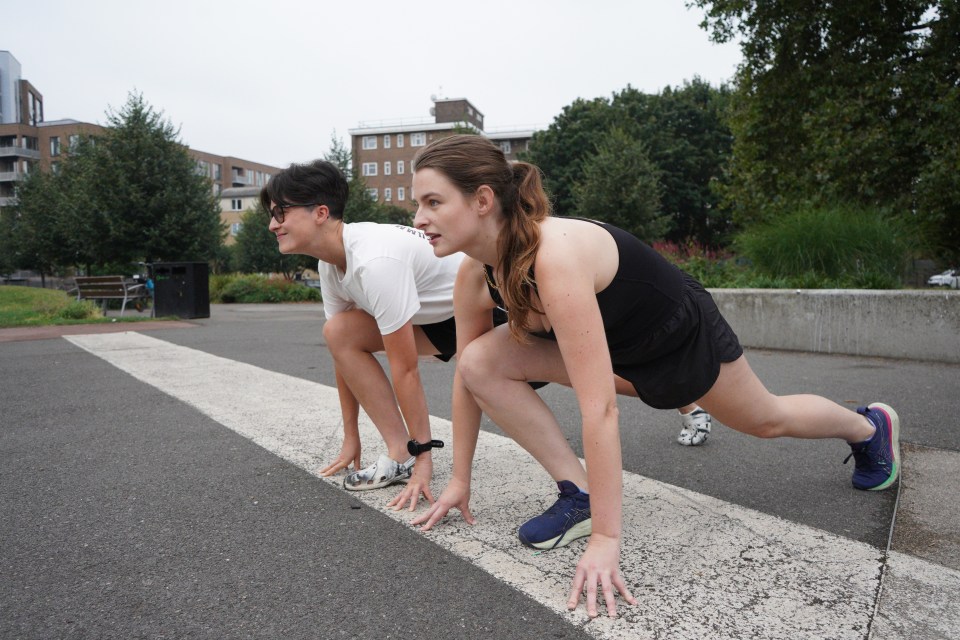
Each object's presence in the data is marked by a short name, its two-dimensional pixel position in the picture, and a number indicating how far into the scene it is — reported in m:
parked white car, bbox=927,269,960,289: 11.36
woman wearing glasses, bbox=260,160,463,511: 2.72
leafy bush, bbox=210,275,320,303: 25.39
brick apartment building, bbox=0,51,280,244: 75.81
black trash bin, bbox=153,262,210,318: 14.66
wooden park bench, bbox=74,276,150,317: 14.77
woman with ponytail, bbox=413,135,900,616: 1.91
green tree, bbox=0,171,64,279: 30.11
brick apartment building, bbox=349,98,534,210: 82.00
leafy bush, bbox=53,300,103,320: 13.78
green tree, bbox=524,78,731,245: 42.31
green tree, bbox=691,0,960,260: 12.34
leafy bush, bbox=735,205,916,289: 8.02
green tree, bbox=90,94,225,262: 20.80
